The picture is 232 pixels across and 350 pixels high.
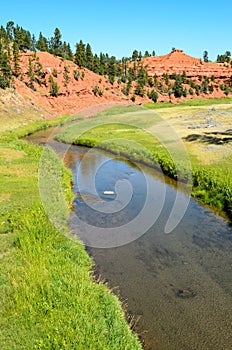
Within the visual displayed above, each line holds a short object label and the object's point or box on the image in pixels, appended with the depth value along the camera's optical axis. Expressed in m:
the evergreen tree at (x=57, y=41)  121.12
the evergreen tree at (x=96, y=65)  118.26
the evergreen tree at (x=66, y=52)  116.88
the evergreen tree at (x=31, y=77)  88.88
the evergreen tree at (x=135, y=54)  158.90
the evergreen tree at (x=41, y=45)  118.69
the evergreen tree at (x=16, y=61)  87.25
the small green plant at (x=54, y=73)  97.00
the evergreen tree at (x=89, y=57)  118.00
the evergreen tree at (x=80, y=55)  109.26
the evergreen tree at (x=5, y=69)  77.62
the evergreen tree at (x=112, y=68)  120.75
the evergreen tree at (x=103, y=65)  119.06
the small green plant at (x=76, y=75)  100.84
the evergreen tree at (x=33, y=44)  123.59
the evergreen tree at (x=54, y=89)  90.31
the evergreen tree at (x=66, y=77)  97.56
